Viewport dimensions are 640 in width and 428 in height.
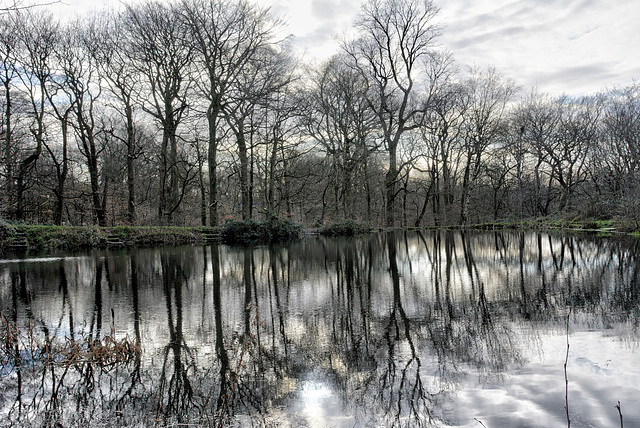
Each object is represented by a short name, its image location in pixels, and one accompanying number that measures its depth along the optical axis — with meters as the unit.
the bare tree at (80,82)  22.83
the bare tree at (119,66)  22.81
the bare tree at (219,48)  22.09
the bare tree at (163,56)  21.86
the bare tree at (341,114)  30.26
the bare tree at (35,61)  21.77
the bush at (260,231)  23.56
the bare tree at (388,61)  26.59
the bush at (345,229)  28.14
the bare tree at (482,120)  35.41
